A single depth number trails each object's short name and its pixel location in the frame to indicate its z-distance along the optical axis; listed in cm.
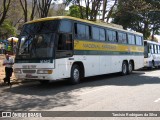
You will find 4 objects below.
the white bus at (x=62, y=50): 1393
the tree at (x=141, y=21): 4306
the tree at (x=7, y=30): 5234
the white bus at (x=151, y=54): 2798
